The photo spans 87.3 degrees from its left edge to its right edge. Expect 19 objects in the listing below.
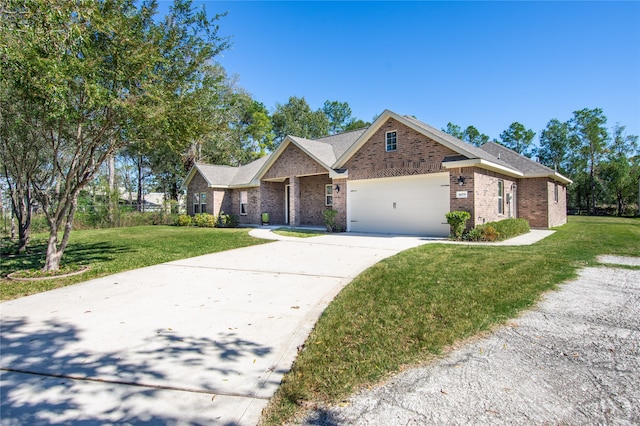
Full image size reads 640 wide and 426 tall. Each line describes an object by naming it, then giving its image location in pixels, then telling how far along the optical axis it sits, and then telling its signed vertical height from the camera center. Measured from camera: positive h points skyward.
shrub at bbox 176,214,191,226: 24.32 -0.63
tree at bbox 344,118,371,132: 50.42 +13.15
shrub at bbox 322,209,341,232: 16.66 -0.51
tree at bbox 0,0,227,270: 5.12 +2.75
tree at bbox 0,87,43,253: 7.62 +1.69
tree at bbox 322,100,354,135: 54.09 +15.50
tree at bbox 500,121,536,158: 52.23 +11.07
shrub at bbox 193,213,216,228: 23.22 -0.61
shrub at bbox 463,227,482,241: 12.38 -0.99
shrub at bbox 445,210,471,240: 12.62 -0.44
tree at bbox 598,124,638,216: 35.75 +3.03
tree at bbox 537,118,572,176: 47.56 +8.95
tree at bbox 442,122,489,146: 58.12 +13.07
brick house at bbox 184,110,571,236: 13.65 +1.31
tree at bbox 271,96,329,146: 45.81 +12.46
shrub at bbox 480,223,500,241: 12.27 -0.92
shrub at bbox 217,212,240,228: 22.73 -0.69
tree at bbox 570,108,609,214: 43.12 +9.40
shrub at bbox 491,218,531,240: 12.75 -0.80
